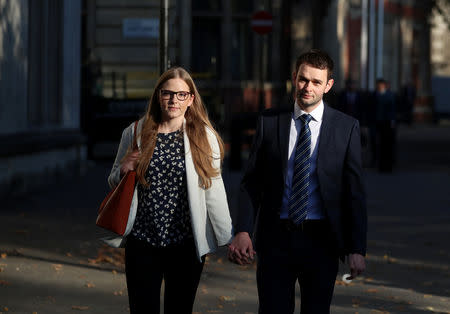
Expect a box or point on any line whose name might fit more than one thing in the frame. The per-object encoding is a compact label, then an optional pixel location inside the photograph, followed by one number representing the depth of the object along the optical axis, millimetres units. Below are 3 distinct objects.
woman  6730
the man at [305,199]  6236
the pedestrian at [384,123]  27266
